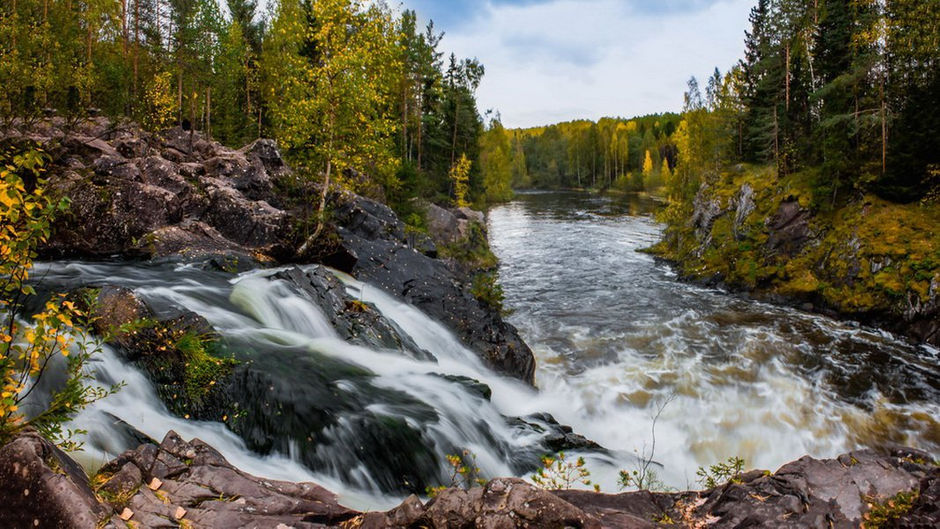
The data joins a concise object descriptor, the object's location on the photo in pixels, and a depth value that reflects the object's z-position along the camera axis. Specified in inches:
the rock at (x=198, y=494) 161.3
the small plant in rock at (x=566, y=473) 319.6
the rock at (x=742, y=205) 999.6
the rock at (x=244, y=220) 572.4
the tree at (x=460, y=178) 1594.6
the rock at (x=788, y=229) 861.8
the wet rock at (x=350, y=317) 430.0
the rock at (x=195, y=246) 501.4
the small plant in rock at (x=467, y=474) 290.4
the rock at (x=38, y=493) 129.0
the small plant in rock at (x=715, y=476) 224.8
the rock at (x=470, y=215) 1345.0
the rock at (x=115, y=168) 557.3
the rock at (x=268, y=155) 817.5
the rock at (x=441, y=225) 1127.0
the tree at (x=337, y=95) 555.8
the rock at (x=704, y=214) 1107.3
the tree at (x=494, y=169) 2955.2
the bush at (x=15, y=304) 138.6
